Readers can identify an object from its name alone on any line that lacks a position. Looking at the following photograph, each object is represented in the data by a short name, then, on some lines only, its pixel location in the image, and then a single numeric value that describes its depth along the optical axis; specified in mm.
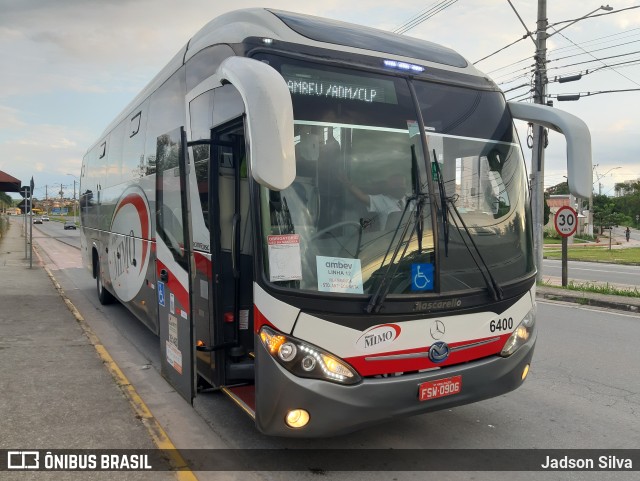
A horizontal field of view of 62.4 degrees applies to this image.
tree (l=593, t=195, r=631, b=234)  52547
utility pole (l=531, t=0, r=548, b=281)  14391
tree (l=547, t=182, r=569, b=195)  88062
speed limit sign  12820
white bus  3443
